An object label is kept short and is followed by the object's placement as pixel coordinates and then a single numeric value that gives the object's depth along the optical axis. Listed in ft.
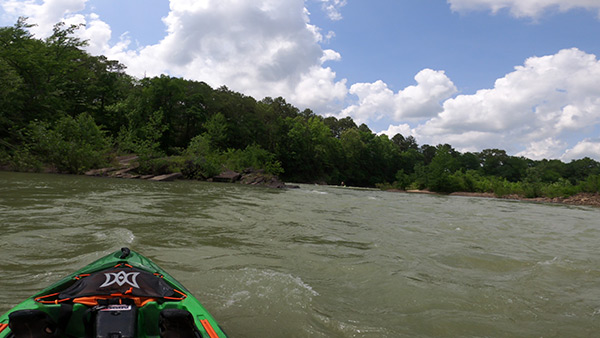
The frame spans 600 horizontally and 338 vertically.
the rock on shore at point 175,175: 64.32
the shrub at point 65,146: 55.42
